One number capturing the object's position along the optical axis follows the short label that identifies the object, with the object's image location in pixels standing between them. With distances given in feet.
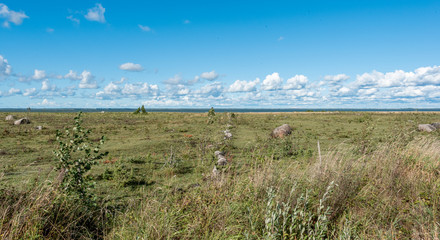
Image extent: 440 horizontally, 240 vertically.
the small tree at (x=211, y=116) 114.91
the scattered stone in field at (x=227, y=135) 64.62
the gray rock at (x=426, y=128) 72.36
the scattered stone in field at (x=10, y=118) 121.90
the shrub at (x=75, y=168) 18.35
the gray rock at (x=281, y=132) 69.31
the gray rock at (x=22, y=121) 99.49
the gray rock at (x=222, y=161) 36.51
